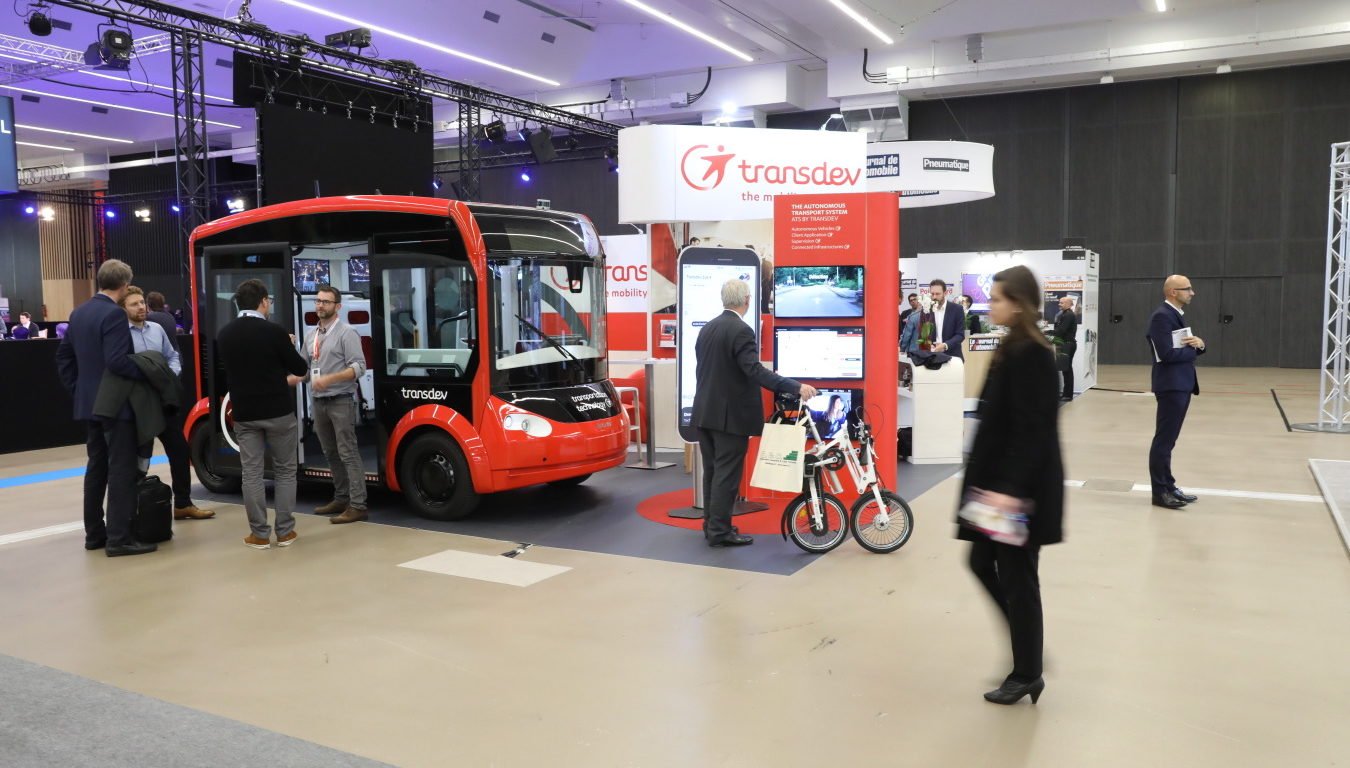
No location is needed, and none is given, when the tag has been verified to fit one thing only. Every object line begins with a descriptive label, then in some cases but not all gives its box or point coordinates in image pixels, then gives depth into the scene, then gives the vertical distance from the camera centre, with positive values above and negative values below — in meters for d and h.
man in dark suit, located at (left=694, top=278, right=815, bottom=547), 5.29 -0.44
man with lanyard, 6.06 -0.47
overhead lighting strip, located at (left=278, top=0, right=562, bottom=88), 14.71 +4.75
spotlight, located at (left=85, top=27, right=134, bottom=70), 11.74 +3.40
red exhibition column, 6.30 +0.31
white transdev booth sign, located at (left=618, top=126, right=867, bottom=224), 7.55 +1.14
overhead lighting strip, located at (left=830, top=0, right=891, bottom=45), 15.04 +4.84
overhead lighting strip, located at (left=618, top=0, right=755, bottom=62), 14.99 +4.83
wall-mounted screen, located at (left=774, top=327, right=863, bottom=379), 6.32 -0.29
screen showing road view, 6.35 +0.12
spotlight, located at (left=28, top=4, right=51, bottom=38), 12.00 +3.75
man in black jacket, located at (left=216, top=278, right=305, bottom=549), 5.38 -0.43
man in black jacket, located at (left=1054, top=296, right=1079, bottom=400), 12.50 -0.32
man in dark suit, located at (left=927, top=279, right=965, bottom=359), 9.29 -0.16
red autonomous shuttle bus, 6.15 -0.10
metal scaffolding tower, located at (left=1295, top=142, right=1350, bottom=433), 9.61 -0.16
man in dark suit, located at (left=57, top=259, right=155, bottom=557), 5.32 -0.36
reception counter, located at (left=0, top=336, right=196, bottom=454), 9.65 -0.85
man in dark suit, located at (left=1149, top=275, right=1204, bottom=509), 6.23 -0.42
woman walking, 3.05 -0.51
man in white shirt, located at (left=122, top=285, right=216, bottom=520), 5.88 -0.64
